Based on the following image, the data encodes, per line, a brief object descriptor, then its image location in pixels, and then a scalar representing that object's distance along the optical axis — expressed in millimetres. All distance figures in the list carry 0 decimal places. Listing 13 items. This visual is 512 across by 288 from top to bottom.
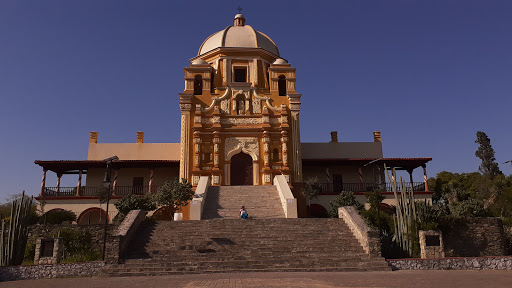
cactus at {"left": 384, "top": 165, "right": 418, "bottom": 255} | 15156
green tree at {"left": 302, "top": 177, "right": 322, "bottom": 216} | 22938
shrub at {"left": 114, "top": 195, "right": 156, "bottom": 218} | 18750
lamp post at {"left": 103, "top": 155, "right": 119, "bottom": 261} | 14827
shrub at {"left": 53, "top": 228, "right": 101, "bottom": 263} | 15500
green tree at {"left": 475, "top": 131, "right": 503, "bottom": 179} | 46656
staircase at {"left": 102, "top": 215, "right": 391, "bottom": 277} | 12867
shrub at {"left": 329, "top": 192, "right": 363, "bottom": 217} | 20609
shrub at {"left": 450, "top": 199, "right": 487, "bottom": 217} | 18703
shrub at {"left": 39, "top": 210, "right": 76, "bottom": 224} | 20980
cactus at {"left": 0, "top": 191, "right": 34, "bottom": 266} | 13828
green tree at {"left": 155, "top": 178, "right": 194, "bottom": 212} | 19769
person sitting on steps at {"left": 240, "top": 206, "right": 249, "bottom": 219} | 18695
